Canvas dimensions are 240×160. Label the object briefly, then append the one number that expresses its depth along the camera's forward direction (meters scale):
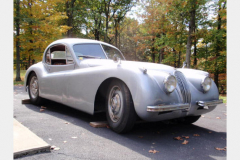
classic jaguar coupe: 2.79
